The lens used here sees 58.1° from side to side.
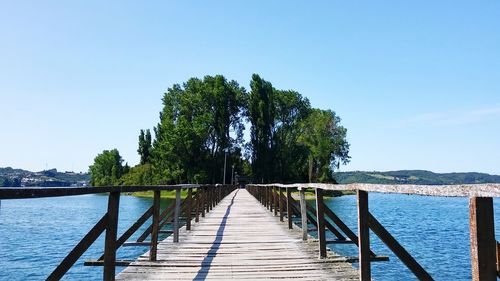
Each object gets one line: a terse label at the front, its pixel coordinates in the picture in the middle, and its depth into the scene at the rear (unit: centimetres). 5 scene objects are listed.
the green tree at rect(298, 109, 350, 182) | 6881
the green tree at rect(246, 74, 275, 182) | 6369
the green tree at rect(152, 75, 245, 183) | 6088
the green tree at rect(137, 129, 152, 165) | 9267
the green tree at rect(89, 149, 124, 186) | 10831
